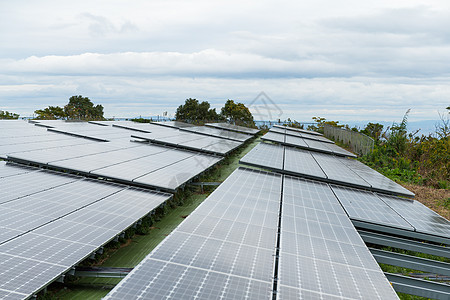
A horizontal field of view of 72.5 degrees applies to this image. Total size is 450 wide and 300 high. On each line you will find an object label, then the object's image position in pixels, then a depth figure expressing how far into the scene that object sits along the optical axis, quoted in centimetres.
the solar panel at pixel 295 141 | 2481
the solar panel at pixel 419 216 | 909
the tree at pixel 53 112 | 6931
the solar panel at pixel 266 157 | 1461
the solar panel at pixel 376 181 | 1310
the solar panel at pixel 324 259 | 508
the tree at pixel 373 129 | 4014
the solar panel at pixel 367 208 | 916
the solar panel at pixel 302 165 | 1403
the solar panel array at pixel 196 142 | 1967
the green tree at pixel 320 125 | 5956
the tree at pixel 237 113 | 6531
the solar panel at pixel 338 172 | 1346
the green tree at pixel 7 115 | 4859
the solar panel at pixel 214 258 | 468
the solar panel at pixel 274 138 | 2509
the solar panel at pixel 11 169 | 1087
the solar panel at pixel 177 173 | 1109
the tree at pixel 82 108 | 7124
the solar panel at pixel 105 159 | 1178
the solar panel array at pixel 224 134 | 2904
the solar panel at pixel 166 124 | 3705
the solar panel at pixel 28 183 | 885
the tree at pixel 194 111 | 6722
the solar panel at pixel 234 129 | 3896
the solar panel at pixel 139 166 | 1136
